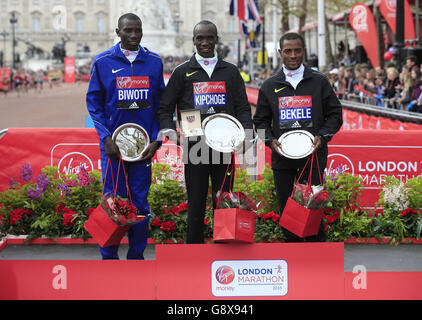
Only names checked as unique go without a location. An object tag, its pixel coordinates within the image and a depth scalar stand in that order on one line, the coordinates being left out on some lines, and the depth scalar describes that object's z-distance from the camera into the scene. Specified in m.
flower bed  14.08
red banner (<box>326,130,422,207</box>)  15.84
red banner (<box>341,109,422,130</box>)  21.03
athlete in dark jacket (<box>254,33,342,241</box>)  11.09
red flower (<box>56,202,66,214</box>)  14.42
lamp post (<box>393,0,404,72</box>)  28.83
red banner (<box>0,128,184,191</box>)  16.19
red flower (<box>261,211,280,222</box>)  13.98
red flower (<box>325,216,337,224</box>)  14.04
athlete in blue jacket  10.93
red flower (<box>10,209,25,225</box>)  14.19
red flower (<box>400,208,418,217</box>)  13.98
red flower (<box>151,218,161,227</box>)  14.10
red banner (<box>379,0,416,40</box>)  33.81
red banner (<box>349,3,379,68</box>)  37.53
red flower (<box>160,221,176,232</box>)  13.95
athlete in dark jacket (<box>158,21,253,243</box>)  10.84
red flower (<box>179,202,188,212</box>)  14.34
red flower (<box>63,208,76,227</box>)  14.20
